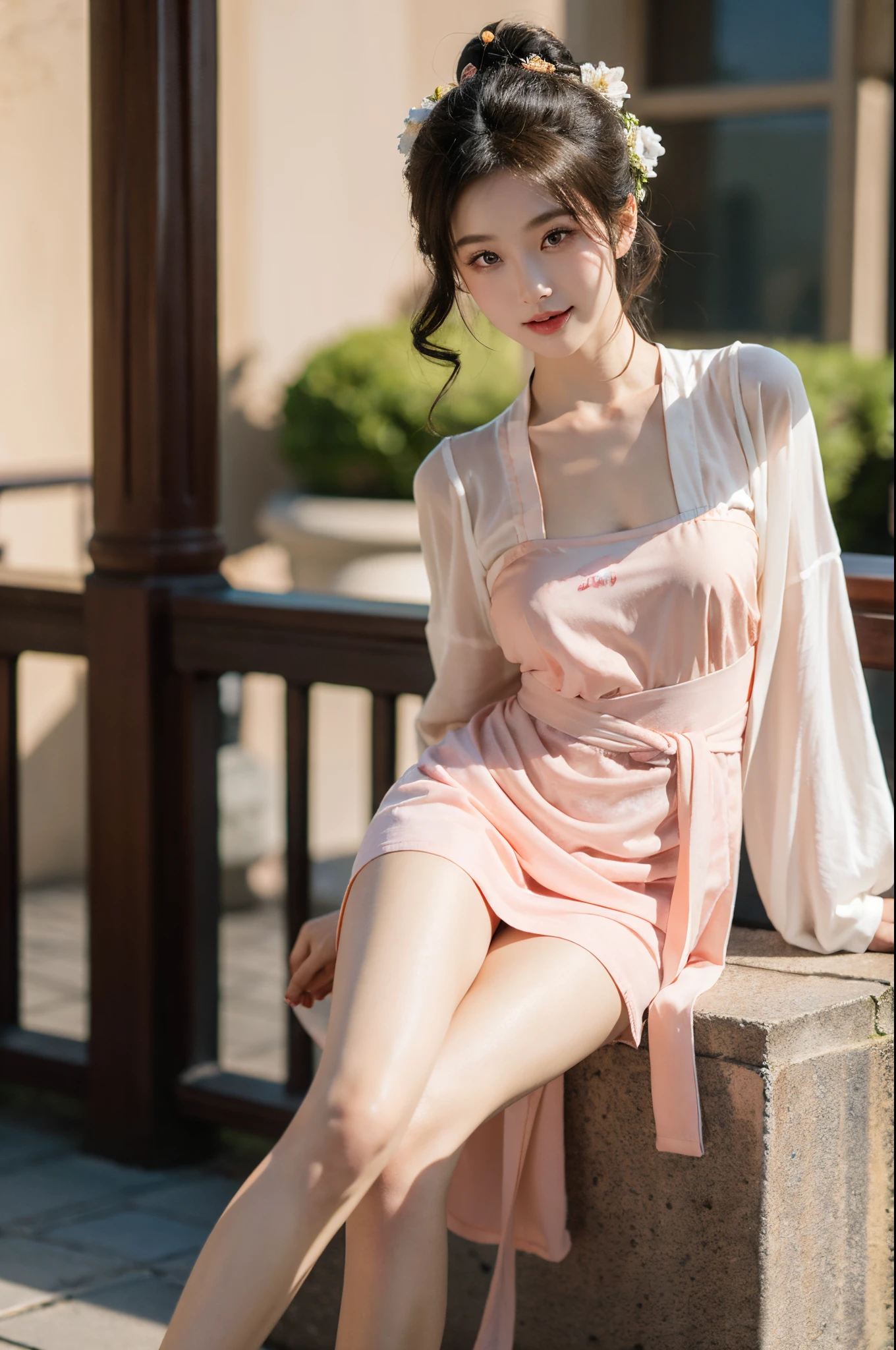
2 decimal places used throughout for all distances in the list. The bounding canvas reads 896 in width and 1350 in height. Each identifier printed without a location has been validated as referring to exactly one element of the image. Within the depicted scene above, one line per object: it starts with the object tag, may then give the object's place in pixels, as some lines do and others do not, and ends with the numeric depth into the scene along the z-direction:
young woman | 1.81
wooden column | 2.86
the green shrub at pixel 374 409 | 5.65
